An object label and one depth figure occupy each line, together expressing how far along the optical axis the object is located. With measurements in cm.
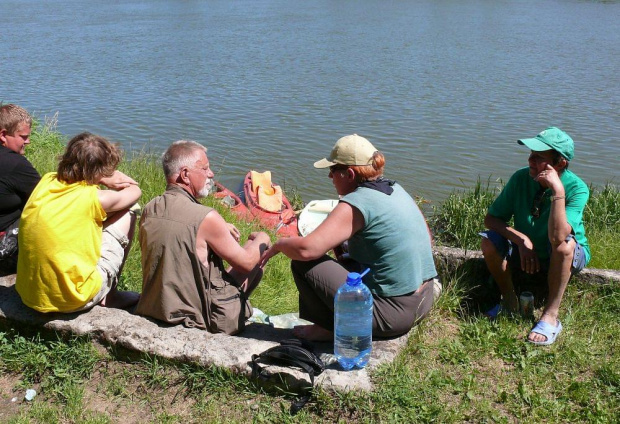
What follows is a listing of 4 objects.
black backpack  321
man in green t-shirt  392
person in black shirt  418
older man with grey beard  346
